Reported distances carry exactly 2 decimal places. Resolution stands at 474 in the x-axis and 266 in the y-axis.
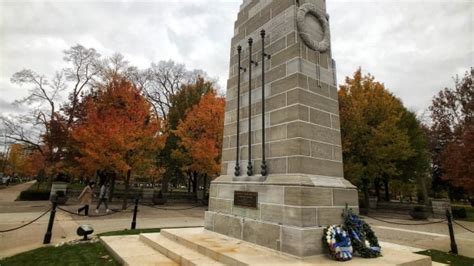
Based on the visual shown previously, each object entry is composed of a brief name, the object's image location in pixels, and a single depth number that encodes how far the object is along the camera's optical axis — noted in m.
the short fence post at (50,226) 8.03
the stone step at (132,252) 5.53
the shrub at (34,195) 21.33
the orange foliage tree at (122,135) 15.45
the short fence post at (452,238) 8.33
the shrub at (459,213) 19.58
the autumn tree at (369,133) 21.19
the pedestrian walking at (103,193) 15.14
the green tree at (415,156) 26.28
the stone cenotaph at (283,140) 5.26
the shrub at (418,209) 19.19
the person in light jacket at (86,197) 13.54
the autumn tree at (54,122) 22.84
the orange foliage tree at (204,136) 20.34
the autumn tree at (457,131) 18.12
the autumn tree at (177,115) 25.17
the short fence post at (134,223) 10.51
